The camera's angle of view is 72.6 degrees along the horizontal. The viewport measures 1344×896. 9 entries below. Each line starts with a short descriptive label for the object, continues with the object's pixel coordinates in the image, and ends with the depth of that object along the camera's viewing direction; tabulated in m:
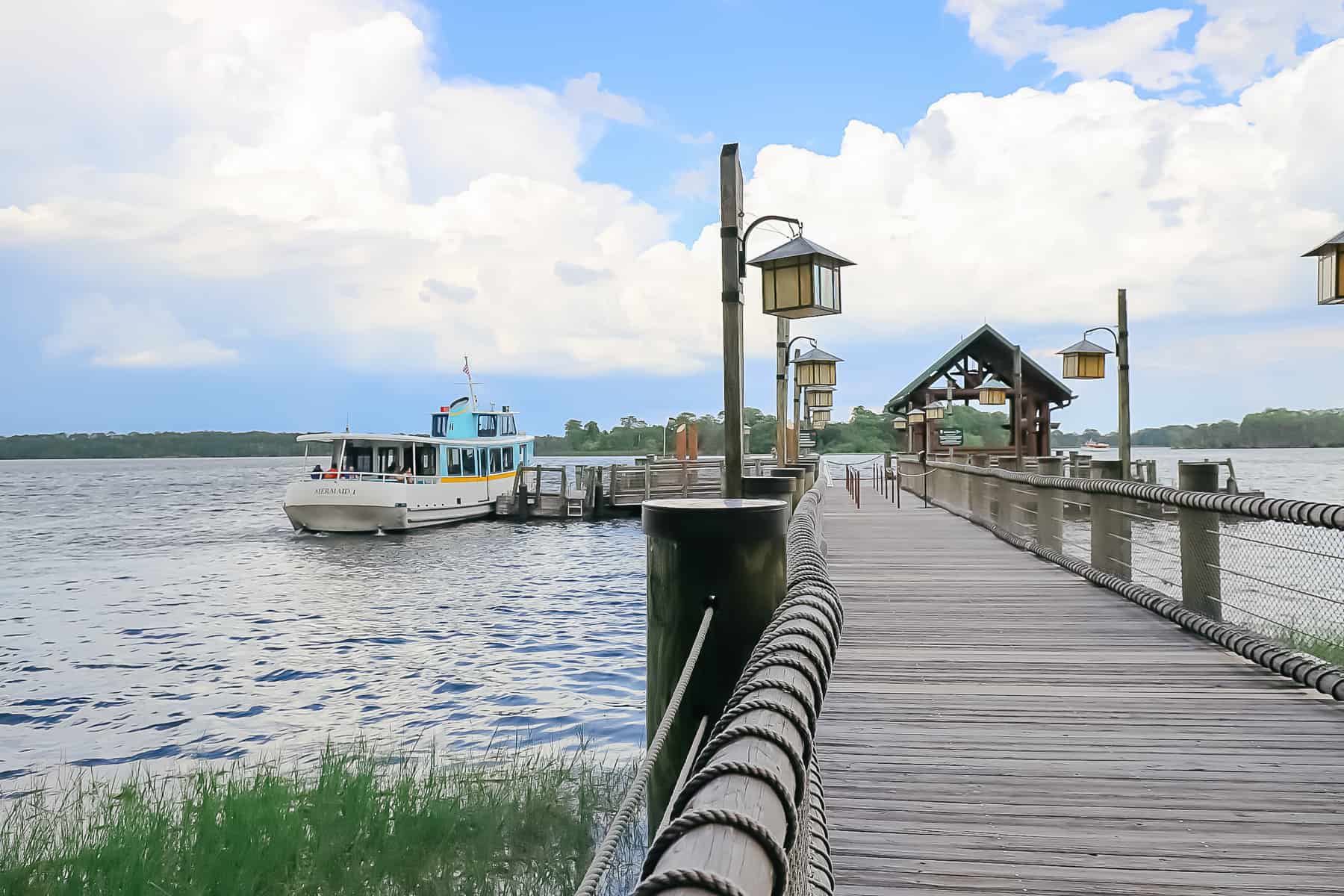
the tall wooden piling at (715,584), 3.76
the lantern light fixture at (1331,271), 9.55
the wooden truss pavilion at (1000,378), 30.59
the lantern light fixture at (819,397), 24.61
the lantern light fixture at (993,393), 31.02
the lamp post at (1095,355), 21.97
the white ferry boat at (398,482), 34.38
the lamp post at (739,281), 6.88
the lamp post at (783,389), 17.52
